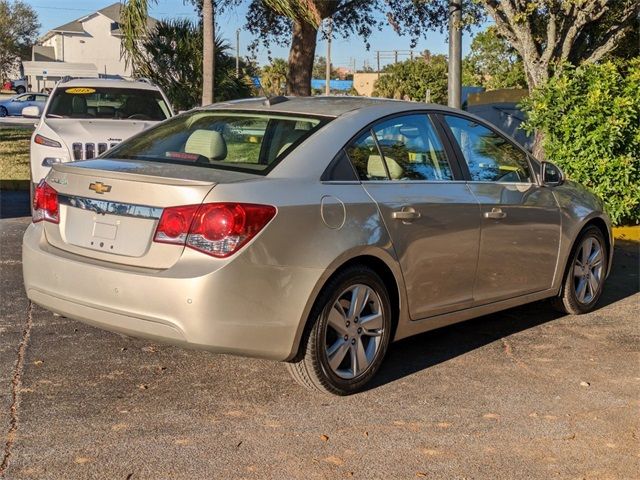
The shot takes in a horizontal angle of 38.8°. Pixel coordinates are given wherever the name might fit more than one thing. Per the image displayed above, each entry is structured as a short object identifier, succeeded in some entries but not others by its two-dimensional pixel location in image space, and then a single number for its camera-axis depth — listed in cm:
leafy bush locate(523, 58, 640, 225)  1050
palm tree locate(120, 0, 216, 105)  1362
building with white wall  8288
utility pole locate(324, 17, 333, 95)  2139
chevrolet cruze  441
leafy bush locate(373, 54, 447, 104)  5425
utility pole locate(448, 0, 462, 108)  1121
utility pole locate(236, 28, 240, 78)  2412
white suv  1000
